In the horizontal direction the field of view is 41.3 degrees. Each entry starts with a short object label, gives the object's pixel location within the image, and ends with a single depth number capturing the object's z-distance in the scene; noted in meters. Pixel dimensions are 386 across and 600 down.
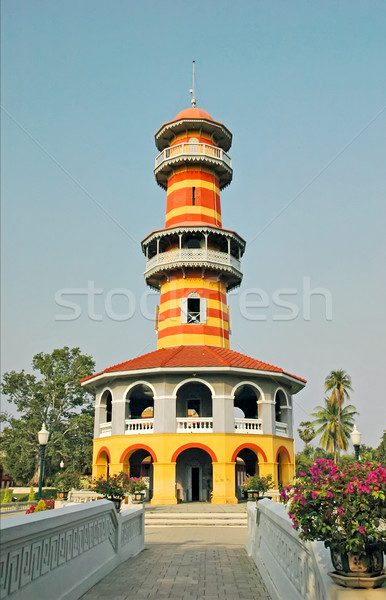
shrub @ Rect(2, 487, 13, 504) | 33.45
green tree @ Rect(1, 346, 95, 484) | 46.28
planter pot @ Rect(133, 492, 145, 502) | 26.66
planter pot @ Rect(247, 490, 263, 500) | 23.75
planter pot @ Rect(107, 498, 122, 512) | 14.11
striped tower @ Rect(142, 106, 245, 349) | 34.03
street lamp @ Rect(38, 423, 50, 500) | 20.06
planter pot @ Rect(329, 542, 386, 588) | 4.52
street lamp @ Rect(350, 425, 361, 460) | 20.38
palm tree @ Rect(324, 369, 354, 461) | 64.50
